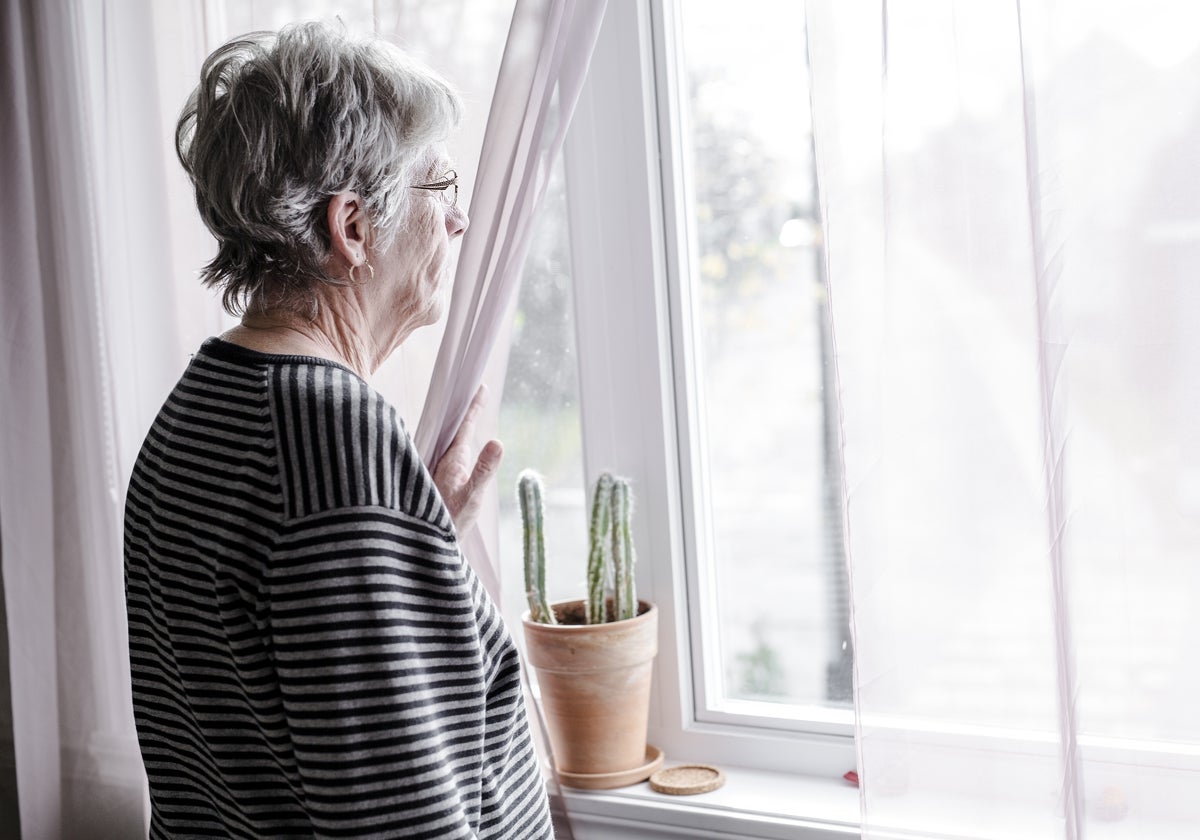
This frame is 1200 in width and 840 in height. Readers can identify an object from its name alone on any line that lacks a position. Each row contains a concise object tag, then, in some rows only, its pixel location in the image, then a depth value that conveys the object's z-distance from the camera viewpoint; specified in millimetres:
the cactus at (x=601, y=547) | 1502
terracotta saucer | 1552
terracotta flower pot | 1480
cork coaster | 1527
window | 1594
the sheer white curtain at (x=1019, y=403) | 1004
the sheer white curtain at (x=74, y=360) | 1675
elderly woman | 886
